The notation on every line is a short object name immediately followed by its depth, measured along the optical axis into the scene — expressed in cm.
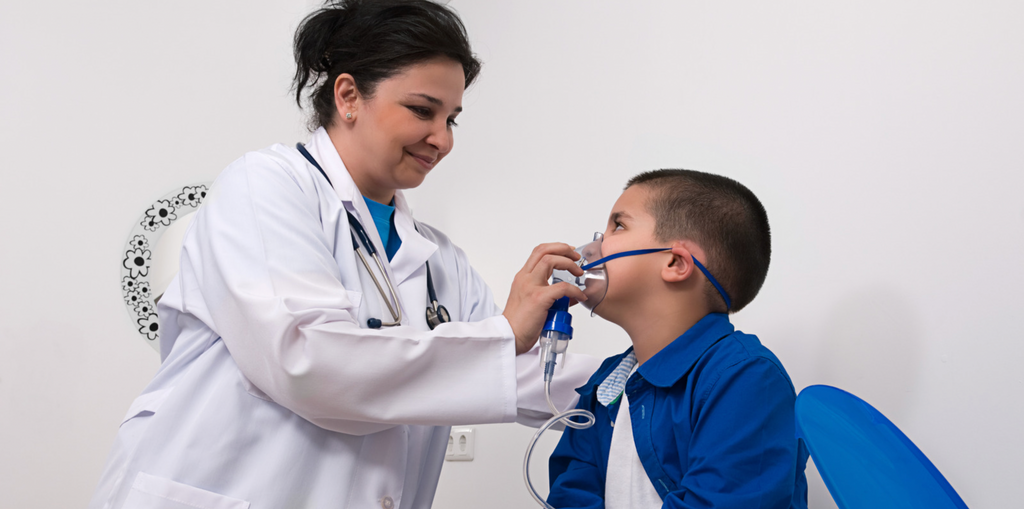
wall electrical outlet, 218
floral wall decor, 221
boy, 89
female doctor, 96
